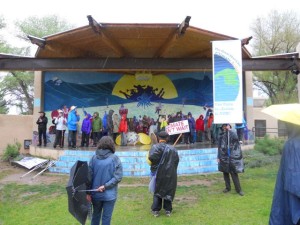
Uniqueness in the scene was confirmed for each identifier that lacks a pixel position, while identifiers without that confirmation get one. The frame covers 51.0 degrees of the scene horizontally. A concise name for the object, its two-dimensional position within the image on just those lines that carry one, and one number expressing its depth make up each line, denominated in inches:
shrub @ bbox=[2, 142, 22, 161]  551.8
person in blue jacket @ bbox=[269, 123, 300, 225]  112.3
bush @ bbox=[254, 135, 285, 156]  521.0
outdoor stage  422.0
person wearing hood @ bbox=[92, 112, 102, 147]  568.4
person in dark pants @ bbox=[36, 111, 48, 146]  552.1
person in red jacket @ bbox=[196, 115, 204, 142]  652.7
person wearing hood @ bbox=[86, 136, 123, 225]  183.9
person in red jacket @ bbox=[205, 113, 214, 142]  650.2
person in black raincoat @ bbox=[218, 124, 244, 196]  303.4
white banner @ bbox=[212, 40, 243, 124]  319.0
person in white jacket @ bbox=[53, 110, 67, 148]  541.0
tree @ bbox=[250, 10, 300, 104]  1040.2
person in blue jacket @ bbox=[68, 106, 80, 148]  523.8
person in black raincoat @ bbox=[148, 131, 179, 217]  248.5
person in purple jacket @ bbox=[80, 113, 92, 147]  561.3
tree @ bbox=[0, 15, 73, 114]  1125.1
